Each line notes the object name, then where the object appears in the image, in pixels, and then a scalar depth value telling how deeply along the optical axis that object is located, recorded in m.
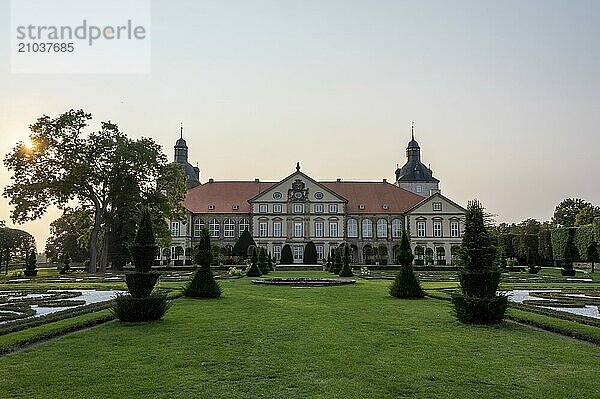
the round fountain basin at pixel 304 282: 29.00
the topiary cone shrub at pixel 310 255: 63.78
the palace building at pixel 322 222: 66.81
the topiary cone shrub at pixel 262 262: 43.09
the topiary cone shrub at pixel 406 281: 20.95
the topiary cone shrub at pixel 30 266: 42.81
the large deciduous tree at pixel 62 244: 66.06
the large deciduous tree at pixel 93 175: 40.69
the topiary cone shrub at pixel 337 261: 44.44
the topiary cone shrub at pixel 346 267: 37.19
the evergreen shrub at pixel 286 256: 64.19
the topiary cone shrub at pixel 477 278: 13.59
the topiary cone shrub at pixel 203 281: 20.77
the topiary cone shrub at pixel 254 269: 38.22
